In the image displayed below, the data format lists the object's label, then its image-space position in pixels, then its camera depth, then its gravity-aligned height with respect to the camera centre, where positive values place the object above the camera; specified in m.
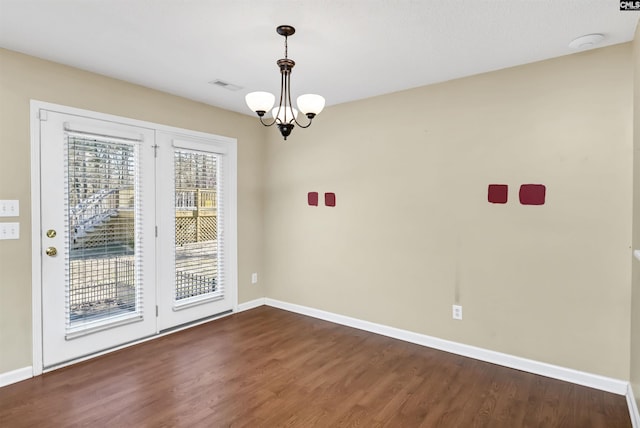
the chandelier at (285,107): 2.29 +0.72
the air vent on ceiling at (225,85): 3.29 +1.23
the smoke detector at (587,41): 2.38 +1.18
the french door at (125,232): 2.89 -0.19
